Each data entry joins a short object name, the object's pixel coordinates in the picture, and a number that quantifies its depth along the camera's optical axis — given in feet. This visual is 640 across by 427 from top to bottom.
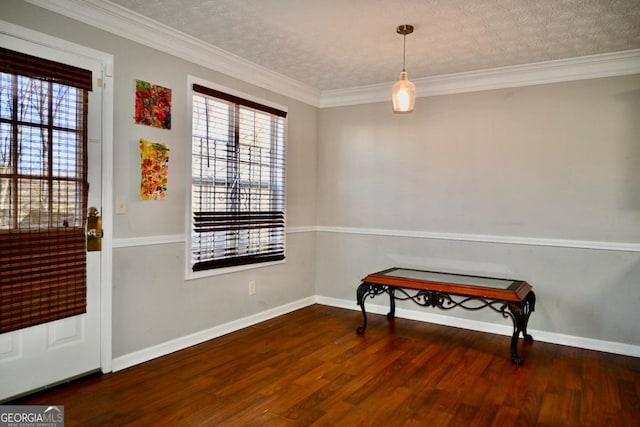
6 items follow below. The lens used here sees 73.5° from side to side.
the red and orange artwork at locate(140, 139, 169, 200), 10.03
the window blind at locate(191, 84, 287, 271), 11.53
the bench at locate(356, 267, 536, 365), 10.69
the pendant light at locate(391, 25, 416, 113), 9.37
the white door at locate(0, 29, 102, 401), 7.95
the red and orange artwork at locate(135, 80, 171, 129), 9.97
